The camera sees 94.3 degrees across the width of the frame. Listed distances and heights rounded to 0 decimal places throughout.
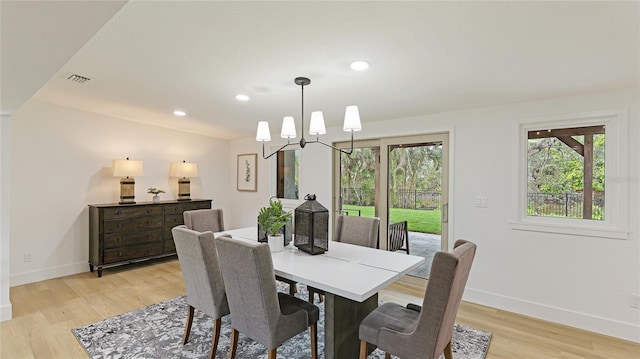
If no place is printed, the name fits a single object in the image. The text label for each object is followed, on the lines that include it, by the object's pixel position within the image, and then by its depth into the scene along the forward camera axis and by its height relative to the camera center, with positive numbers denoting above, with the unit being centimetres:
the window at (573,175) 276 +6
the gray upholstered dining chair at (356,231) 294 -53
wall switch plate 339 -24
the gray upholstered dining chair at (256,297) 176 -73
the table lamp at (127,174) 427 +7
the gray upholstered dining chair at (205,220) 357 -51
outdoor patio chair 412 -80
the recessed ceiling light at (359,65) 217 +86
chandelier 228 +46
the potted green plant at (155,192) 470 -21
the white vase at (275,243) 250 -54
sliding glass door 380 -8
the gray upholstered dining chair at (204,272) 208 -68
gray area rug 232 -136
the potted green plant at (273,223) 250 -37
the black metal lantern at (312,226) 238 -38
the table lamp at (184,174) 511 +8
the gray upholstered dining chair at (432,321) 150 -79
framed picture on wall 582 +14
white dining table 177 -62
